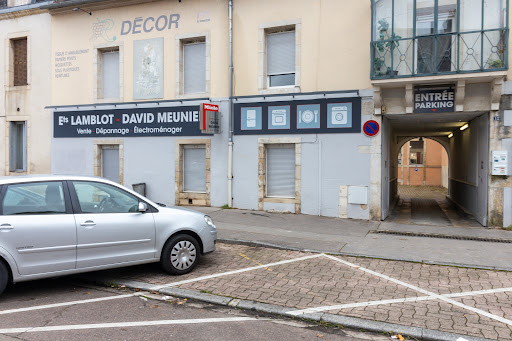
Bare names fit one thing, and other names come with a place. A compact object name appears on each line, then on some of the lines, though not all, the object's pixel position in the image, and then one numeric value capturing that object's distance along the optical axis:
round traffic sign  10.98
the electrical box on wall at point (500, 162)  9.92
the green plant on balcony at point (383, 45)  10.36
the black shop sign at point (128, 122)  13.13
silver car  4.98
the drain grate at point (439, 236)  8.81
